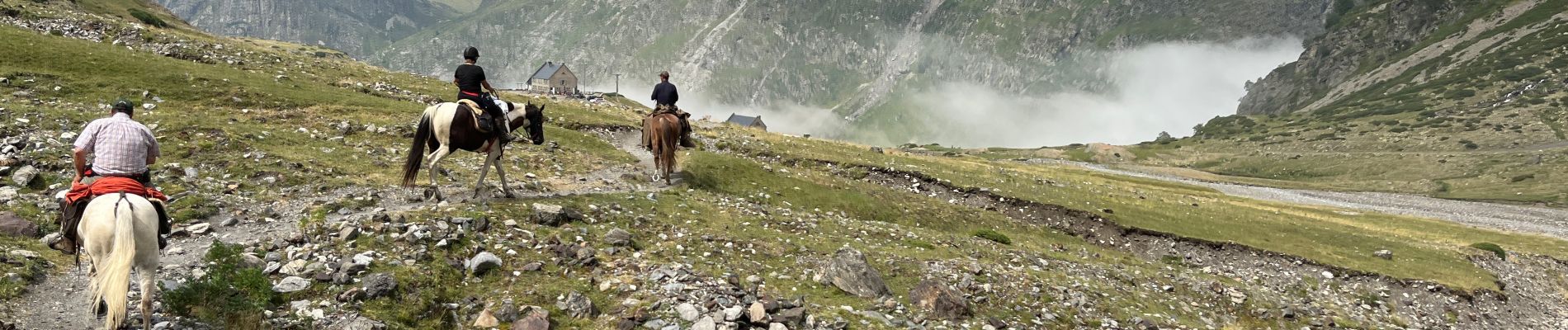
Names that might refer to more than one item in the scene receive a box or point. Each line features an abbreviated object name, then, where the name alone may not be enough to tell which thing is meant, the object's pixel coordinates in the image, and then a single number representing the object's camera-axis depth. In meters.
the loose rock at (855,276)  15.11
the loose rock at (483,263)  13.01
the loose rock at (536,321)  11.08
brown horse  25.92
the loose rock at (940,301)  14.74
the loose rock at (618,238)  15.89
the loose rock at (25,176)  15.42
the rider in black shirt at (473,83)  18.52
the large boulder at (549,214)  16.48
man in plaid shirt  9.55
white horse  8.84
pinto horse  17.83
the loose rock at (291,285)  11.12
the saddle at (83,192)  9.37
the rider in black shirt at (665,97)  26.77
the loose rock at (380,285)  11.29
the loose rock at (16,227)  12.29
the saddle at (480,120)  18.03
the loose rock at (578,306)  11.98
